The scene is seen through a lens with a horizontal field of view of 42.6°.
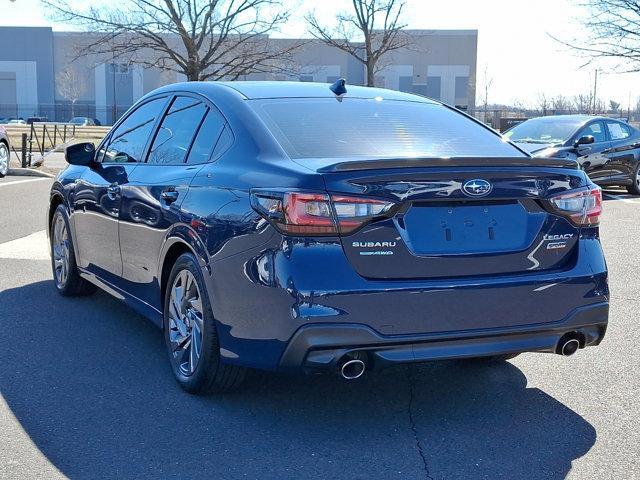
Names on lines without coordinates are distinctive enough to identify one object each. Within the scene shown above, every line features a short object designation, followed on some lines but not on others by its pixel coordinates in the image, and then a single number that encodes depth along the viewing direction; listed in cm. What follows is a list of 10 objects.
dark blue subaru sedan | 346
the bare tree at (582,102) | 5866
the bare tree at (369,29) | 3238
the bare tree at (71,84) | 7312
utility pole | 4989
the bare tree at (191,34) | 2709
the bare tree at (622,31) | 2238
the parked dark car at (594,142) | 1452
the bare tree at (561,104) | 6154
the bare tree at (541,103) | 5578
